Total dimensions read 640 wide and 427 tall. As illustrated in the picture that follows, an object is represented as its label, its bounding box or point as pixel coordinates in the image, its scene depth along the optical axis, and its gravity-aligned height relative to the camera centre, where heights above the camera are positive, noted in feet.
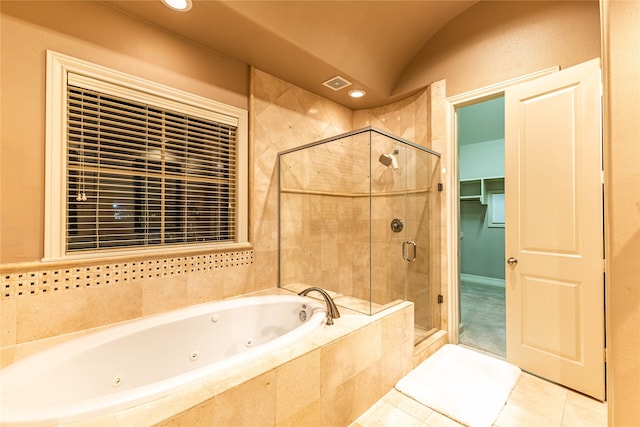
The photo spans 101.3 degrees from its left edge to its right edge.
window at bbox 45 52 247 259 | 5.05 +1.16
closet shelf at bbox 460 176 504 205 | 14.14 +1.59
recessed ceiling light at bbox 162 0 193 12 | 5.35 +4.40
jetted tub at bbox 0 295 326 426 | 3.10 -2.39
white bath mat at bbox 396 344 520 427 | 5.22 -3.88
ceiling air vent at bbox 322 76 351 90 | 8.37 +4.36
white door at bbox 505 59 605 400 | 5.65 -0.33
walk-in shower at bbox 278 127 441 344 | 7.42 -0.17
